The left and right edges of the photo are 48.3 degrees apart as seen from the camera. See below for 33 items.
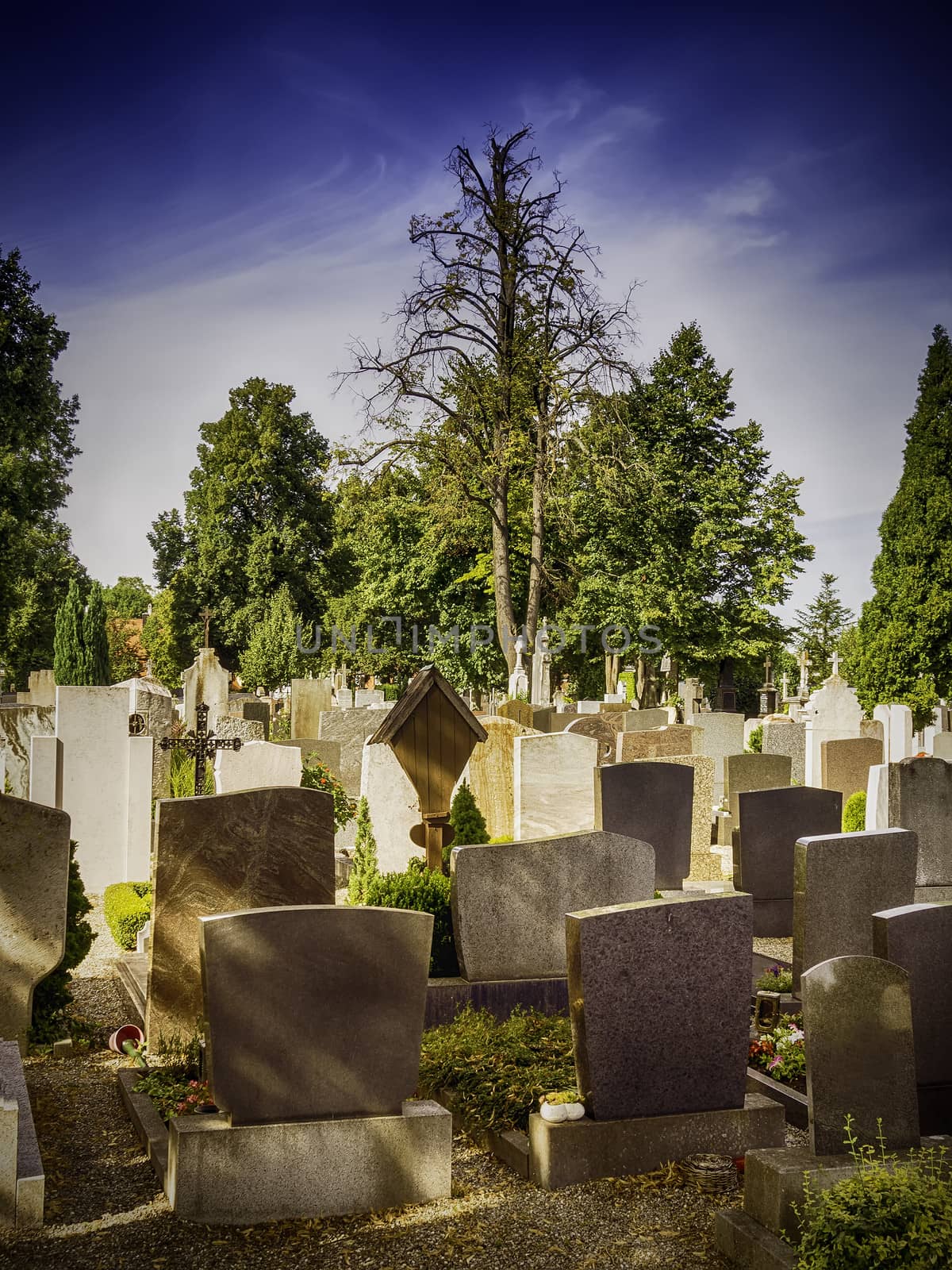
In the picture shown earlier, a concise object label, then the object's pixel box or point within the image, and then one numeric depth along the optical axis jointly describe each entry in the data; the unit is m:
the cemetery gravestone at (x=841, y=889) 6.90
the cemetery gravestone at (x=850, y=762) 15.12
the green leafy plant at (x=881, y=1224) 3.27
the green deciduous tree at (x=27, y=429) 25.91
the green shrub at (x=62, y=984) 6.60
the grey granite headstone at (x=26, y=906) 6.34
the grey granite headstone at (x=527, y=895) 6.82
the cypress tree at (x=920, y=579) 29.25
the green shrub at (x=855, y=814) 13.07
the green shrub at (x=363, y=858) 9.30
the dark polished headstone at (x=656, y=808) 10.16
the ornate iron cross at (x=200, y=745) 12.19
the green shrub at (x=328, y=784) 12.82
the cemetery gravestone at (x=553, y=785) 10.55
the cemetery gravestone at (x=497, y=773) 11.45
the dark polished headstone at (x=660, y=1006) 4.94
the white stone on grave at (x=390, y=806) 9.37
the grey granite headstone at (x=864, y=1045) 4.11
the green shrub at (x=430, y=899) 7.37
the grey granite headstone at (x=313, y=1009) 4.48
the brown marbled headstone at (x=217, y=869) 6.58
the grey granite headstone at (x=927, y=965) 5.07
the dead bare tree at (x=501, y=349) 22.48
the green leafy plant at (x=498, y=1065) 5.30
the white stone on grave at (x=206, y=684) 20.19
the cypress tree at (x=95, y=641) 33.03
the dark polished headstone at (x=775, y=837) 9.66
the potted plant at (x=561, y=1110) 4.83
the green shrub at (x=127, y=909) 9.12
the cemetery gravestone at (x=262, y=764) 10.98
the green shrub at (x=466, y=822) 8.95
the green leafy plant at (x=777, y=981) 7.57
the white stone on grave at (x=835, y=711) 18.65
